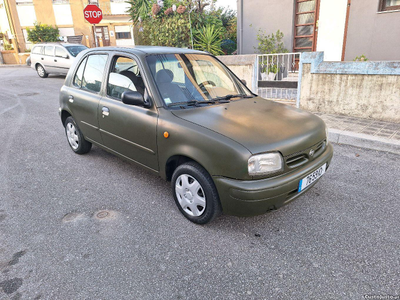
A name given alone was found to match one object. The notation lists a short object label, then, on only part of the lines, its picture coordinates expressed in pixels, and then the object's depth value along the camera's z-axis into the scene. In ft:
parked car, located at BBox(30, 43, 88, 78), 43.86
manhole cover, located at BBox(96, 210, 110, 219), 10.38
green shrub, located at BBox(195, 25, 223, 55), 39.52
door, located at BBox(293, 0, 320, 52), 32.65
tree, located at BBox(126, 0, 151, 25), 49.55
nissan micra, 8.37
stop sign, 49.64
